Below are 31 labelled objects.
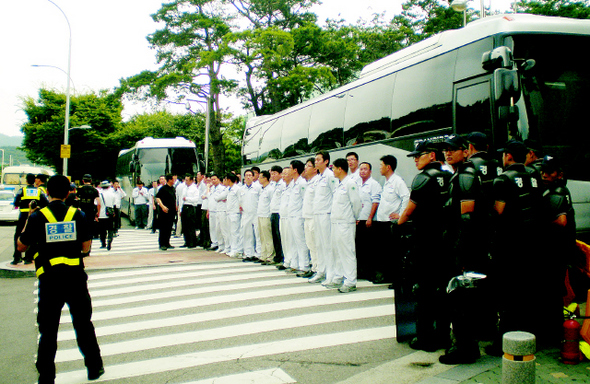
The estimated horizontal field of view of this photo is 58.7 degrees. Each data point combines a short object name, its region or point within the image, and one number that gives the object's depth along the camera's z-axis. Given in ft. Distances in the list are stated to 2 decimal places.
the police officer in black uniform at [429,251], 16.12
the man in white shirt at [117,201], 56.18
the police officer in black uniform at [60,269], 14.70
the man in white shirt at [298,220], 32.37
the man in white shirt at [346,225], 26.81
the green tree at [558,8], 98.84
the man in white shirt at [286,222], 33.76
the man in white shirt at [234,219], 42.24
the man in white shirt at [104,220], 48.67
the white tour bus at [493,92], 21.91
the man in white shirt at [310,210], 30.28
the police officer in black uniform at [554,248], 16.40
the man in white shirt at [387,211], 26.53
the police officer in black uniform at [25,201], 36.24
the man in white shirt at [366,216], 28.76
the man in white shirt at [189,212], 49.85
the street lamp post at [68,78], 91.32
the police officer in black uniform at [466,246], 15.19
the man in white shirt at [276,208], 35.83
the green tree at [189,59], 101.30
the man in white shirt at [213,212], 46.09
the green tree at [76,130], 152.46
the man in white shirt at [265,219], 37.35
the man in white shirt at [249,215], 39.32
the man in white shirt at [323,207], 28.66
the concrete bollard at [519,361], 9.55
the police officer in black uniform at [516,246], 15.80
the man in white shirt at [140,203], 70.29
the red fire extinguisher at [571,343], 14.71
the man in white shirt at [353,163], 30.71
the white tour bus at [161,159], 74.95
